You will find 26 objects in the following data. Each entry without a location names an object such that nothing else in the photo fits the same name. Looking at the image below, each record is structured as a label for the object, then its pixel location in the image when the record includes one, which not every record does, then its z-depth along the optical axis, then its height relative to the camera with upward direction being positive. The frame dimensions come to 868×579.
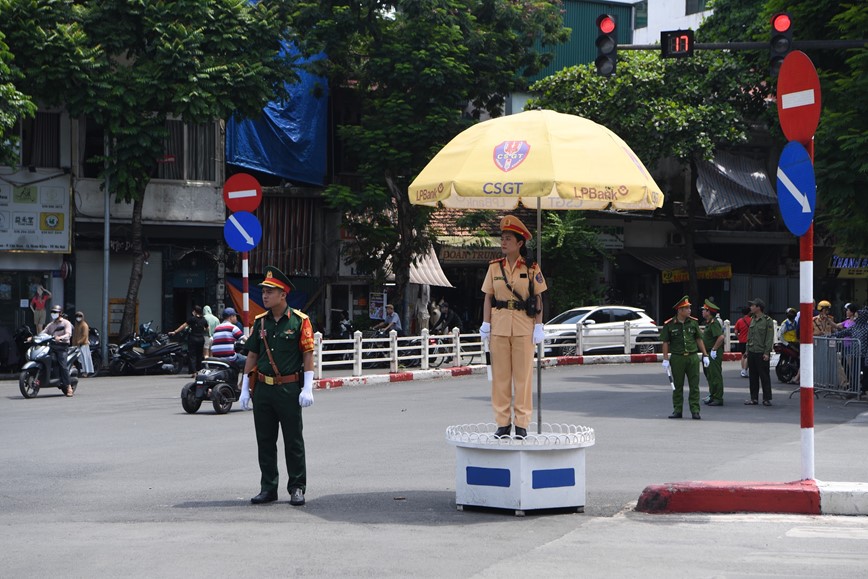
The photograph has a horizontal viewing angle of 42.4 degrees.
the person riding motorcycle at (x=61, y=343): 20.73 -0.38
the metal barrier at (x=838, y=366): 20.33 -0.82
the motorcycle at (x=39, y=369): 20.30 -0.86
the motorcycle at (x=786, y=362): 23.08 -0.87
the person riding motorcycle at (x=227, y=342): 17.83 -0.32
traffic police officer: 8.96 -0.04
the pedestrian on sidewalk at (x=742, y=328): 23.45 -0.14
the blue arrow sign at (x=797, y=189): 8.91 +1.06
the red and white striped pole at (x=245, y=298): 17.95 +0.39
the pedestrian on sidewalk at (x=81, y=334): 24.23 -0.25
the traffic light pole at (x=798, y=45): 15.91 +4.01
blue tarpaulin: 31.78 +5.34
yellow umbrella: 8.64 +1.23
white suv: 30.77 -0.21
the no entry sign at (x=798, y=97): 8.89 +1.80
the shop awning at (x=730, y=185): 38.56 +4.80
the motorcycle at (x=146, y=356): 26.67 -0.81
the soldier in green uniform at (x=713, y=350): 18.91 -0.48
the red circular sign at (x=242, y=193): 17.78 +2.05
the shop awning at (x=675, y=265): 40.06 +2.04
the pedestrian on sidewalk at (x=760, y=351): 19.12 -0.50
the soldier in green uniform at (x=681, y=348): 16.88 -0.40
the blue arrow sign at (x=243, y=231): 17.45 +1.43
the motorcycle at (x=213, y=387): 17.38 -1.02
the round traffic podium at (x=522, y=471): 8.50 -1.15
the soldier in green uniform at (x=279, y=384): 9.05 -0.50
